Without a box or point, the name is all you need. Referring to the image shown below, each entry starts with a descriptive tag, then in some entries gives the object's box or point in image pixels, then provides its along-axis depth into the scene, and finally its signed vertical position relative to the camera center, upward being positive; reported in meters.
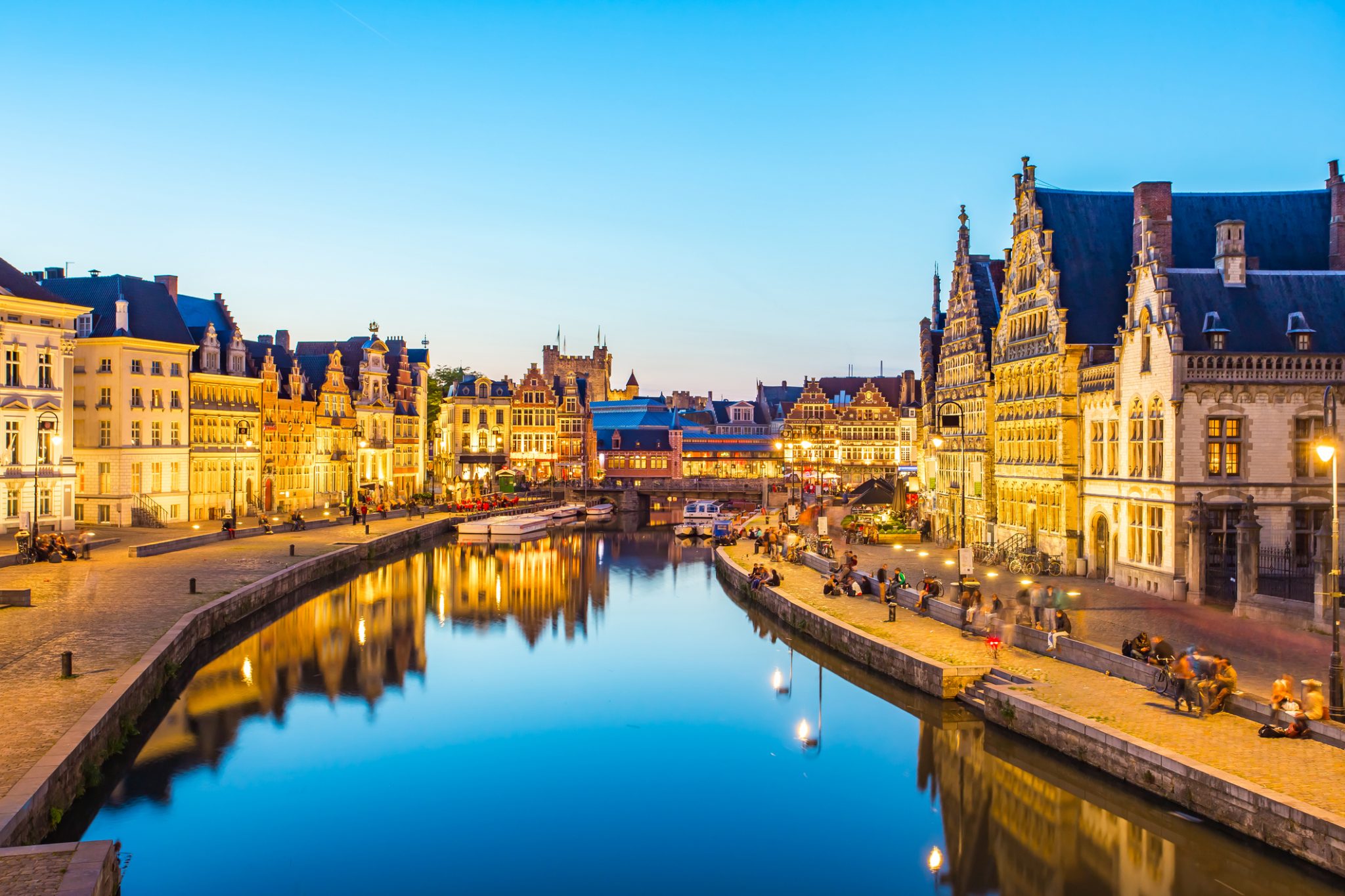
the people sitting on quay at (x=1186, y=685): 20.56 -4.29
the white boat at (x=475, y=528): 72.25 -5.07
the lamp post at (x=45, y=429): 49.03 +0.77
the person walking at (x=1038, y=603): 27.81 -3.80
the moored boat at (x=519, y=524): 73.19 -5.10
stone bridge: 98.56 -3.76
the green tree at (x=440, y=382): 106.31 +7.03
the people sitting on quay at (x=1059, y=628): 25.95 -4.15
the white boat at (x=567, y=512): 88.45 -5.06
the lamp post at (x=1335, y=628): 19.28 -3.07
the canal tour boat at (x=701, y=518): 79.06 -5.06
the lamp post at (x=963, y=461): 47.00 -0.50
